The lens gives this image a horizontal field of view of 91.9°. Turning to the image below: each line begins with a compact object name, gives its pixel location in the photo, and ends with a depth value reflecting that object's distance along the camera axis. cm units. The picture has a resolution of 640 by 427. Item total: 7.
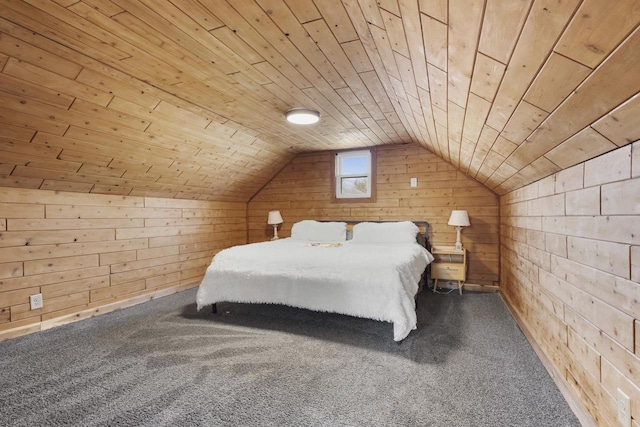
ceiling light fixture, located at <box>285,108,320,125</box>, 282
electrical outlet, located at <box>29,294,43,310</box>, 263
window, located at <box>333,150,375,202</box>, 459
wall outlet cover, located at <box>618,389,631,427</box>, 111
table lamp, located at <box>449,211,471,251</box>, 382
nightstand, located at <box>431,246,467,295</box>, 372
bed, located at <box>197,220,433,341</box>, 235
